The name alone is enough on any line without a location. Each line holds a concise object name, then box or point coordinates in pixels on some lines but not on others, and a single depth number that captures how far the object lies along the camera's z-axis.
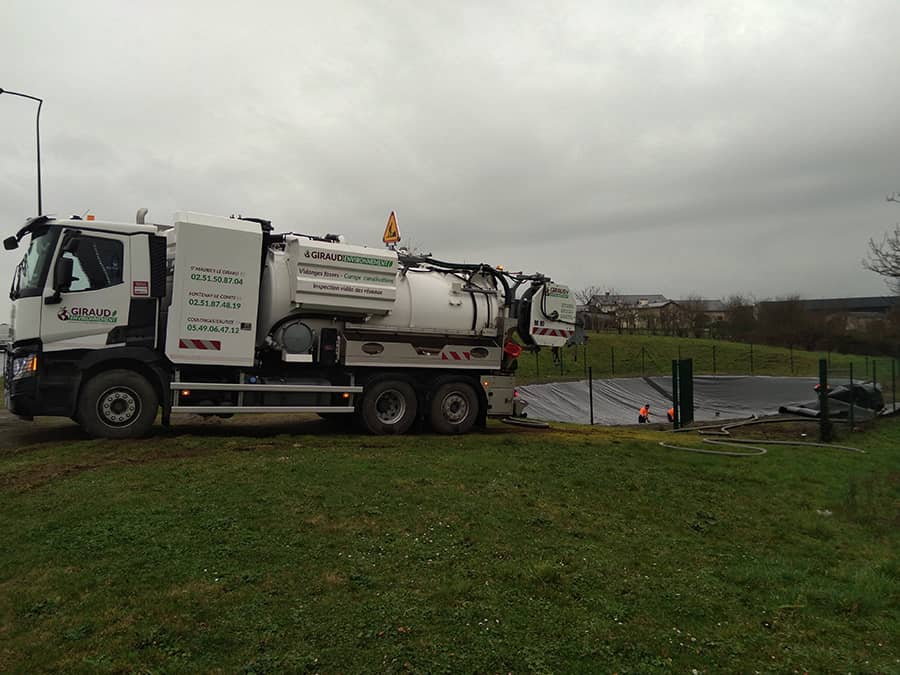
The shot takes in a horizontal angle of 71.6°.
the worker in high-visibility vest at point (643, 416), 22.28
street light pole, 11.19
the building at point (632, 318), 59.08
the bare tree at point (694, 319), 59.38
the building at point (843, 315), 48.72
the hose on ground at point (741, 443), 10.31
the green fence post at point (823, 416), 12.49
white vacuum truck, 8.99
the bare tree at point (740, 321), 58.42
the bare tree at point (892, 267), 25.69
